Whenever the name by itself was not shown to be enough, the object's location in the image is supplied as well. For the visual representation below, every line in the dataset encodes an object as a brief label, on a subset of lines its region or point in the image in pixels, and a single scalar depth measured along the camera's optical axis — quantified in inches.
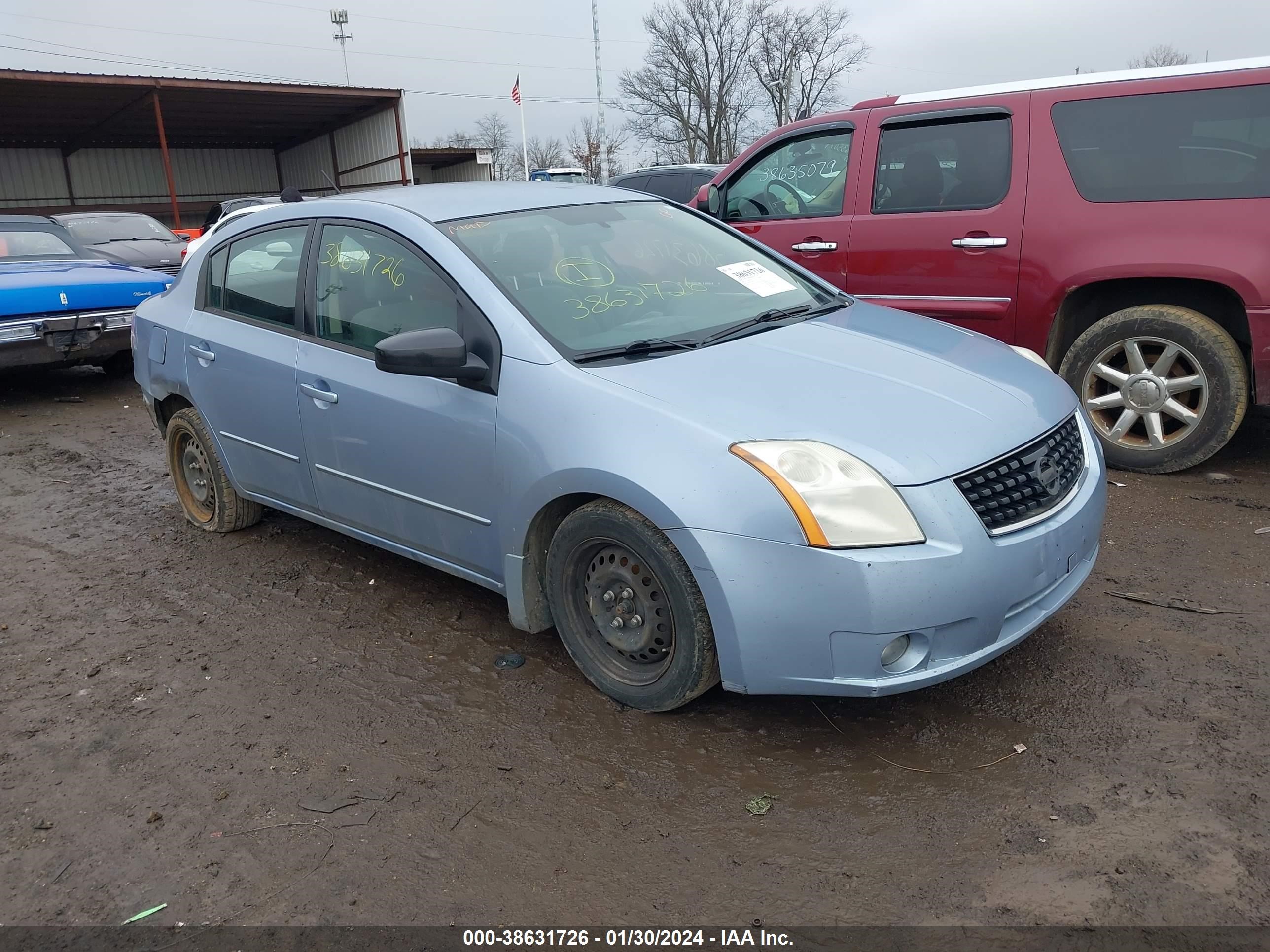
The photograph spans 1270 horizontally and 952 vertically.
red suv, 183.0
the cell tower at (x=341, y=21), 2320.4
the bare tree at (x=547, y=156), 2373.3
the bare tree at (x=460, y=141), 2699.3
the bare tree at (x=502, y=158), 2358.5
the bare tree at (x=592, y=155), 1919.5
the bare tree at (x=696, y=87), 2226.9
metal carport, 1003.3
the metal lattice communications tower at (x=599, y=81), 1572.3
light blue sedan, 102.3
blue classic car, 295.3
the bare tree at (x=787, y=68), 2252.7
